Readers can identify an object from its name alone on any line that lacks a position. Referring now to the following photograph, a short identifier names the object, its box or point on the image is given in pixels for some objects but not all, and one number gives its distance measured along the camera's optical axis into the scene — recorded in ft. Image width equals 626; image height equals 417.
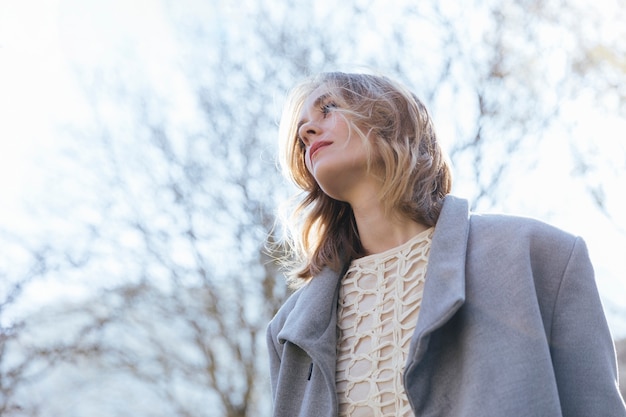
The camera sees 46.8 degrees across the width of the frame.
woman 4.54
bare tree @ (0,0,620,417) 22.12
